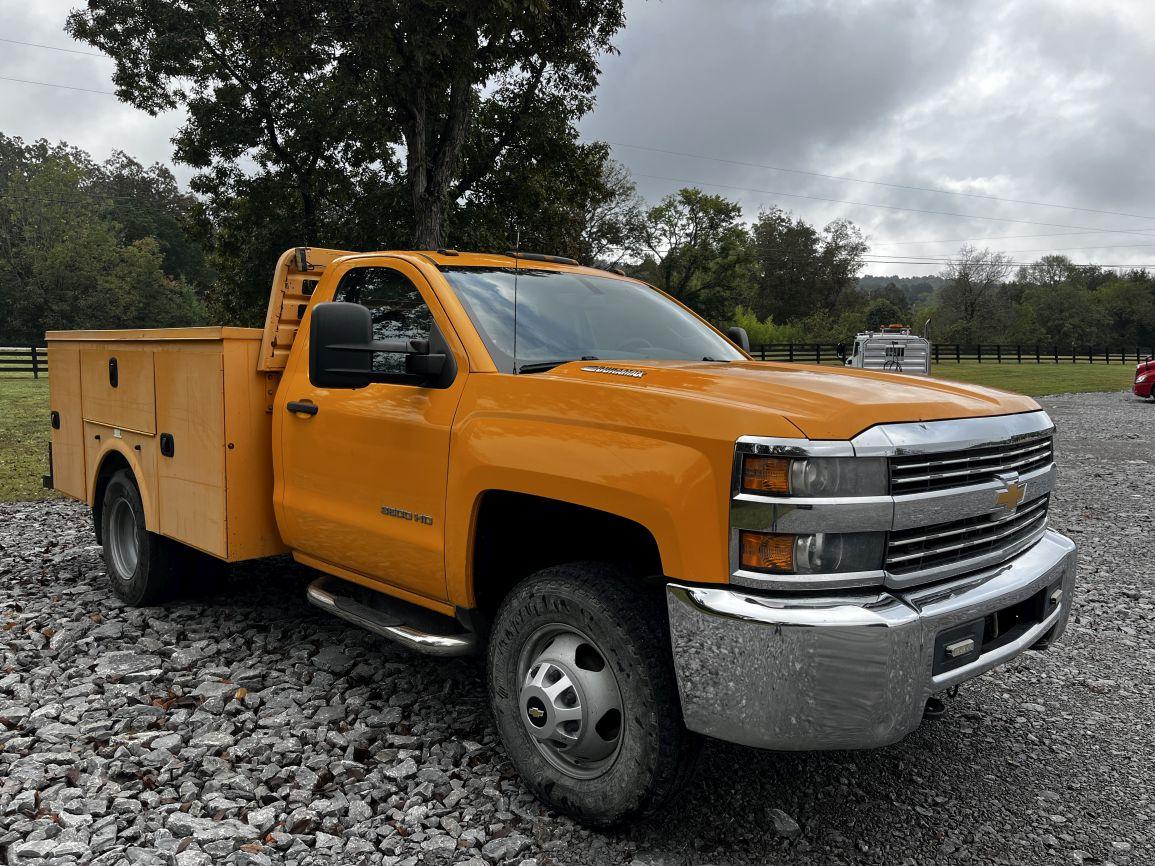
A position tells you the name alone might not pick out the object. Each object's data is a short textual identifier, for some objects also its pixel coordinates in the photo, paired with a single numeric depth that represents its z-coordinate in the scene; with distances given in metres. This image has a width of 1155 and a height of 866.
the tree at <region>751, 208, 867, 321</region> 86.69
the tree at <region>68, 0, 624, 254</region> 14.94
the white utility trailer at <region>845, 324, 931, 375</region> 24.42
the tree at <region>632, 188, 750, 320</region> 61.19
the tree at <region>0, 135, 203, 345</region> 62.16
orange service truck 2.47
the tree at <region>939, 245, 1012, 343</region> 85.00
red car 22.52
